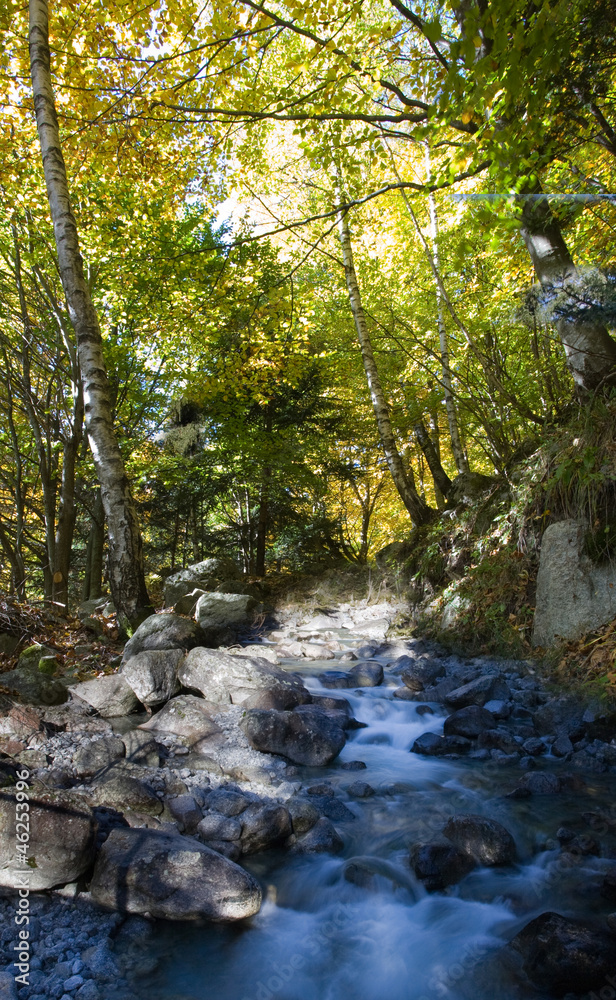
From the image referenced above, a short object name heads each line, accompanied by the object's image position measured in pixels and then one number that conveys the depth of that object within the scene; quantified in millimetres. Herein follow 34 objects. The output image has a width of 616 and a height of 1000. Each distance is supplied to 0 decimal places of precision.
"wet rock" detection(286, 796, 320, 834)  3586
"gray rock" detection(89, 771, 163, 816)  3500
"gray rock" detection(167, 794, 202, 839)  3463
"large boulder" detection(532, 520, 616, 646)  5246
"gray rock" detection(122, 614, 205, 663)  6051
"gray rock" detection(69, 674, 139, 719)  5066
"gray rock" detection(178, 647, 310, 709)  5383
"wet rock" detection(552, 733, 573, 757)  4375
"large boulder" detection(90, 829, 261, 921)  2740
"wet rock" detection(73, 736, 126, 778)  3918
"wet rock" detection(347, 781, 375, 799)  4102
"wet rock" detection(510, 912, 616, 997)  2320
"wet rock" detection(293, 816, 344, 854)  3428
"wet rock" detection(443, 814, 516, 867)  3254
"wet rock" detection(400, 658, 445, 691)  6121
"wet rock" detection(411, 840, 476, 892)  3160
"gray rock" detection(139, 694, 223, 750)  4641
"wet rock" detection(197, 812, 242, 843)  3365
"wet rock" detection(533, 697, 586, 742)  4586
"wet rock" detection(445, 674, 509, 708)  5398
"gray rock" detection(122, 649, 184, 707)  5230
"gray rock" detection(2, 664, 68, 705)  4820
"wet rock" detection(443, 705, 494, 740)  4857
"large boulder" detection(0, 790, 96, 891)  2715
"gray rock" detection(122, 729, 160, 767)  4215
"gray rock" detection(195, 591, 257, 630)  9180
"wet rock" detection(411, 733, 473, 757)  4688
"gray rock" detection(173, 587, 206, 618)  9789
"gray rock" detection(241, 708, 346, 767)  4570
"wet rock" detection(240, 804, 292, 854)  3385
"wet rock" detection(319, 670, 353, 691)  6415
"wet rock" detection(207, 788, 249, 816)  3623
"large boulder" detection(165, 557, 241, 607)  11094
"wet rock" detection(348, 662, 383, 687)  6465
